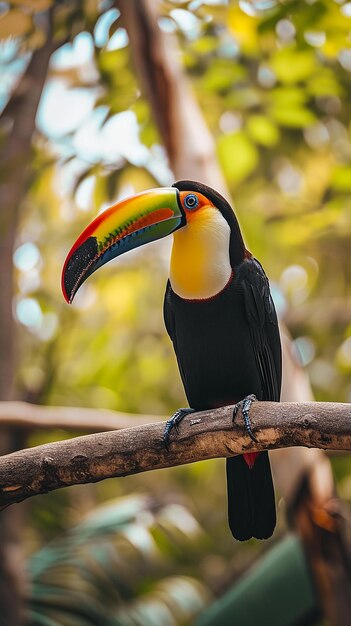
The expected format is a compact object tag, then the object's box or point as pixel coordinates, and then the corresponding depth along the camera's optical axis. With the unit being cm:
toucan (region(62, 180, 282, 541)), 271
